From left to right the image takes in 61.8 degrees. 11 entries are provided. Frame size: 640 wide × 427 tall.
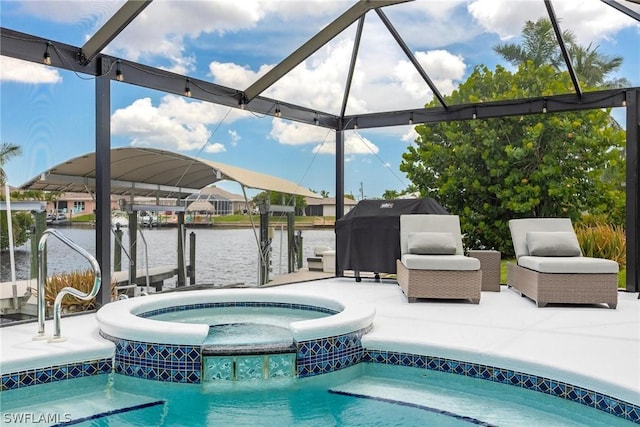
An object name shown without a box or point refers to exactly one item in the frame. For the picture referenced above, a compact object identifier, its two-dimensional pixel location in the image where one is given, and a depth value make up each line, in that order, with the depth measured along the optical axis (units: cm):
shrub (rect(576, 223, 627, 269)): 1083
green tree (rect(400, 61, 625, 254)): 1298
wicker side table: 760
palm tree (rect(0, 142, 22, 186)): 1188
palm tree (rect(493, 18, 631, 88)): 1467
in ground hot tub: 393
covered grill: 830
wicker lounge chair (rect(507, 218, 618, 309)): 622
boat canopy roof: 798
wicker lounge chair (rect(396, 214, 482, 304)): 649
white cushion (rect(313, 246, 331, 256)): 1263
